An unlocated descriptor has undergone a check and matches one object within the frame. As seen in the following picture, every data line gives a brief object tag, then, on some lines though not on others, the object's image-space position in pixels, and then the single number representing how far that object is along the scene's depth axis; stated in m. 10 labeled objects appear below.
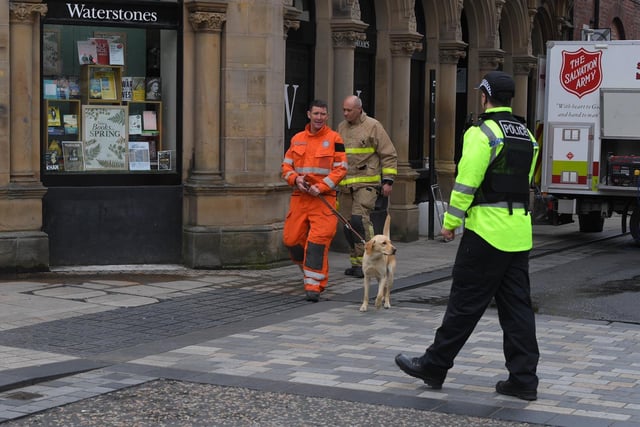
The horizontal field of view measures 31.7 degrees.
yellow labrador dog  9.83
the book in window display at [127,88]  12.56
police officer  6.71
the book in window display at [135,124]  12.66
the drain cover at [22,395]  6.61
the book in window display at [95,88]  12.40
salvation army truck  16.64
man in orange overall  10.40
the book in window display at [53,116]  12.16
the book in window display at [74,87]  12.30
